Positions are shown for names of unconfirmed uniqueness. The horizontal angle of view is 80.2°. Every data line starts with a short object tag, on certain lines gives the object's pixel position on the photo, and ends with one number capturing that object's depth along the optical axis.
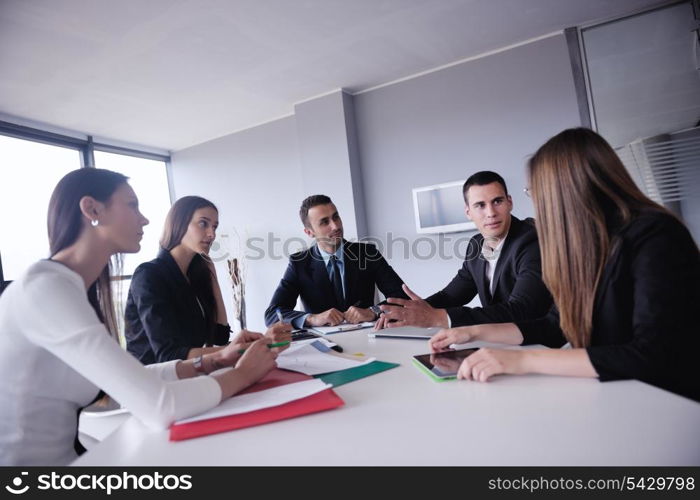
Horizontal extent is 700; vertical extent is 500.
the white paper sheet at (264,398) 0.97
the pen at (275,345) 1.41
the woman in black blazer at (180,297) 1.83
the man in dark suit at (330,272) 2.93
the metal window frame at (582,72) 3.96
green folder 1.17
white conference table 0.69
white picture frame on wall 4.53
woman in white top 0.94
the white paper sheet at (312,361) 1.30
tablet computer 1.11
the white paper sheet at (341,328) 2.05
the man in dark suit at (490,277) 1.69
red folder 0.90
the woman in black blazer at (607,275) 0.96
